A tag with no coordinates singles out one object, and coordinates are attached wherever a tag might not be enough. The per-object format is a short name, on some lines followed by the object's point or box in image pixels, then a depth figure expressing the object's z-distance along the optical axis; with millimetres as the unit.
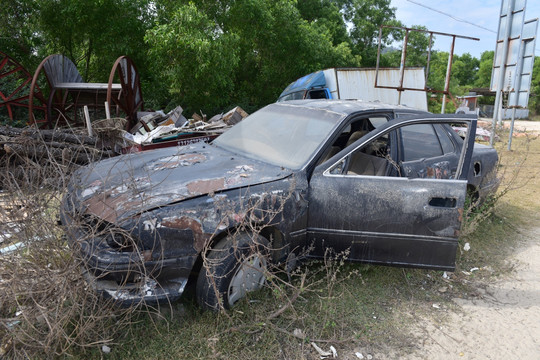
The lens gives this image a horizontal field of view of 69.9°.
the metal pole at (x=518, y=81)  9609
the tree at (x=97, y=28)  11938
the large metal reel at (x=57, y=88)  9422
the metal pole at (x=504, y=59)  8438
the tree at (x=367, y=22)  21484
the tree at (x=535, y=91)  49538
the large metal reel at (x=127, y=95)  9336
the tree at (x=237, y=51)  11031
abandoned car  2625
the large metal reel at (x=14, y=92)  10133
